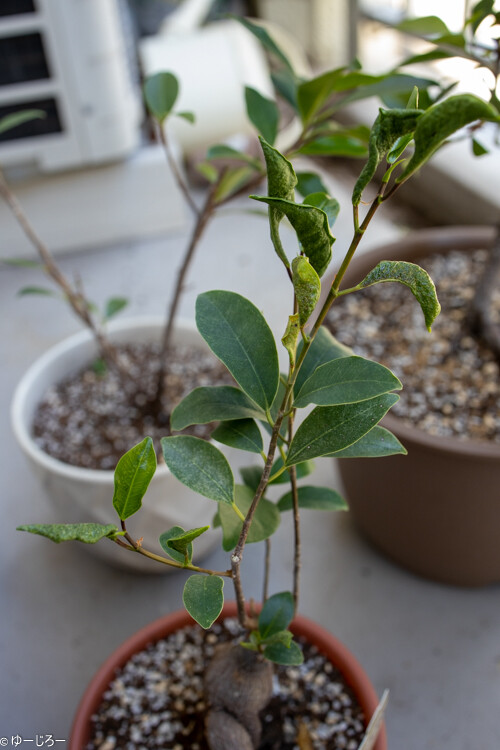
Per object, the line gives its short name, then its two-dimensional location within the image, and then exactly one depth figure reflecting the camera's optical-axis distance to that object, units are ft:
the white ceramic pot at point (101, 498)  3.03
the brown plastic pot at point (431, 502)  2.85
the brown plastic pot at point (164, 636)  2.39
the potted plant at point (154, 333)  2.45
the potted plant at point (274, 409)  1.27
